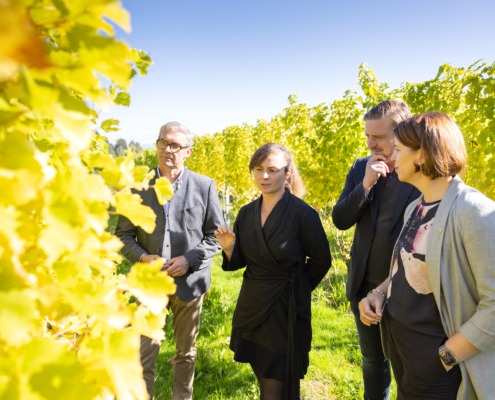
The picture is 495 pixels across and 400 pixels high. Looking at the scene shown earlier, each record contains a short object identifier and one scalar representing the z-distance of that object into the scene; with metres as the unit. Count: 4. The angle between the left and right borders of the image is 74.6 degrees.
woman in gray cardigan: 1.35
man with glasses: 2.63
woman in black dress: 2.21
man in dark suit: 2.17
